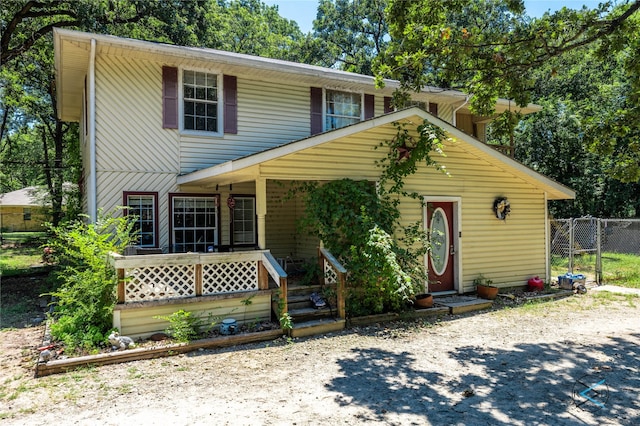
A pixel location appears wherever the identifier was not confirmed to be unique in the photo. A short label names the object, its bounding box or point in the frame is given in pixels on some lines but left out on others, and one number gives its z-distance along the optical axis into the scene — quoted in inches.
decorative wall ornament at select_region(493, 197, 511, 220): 401.1
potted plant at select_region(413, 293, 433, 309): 327.9
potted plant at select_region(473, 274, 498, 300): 369.4
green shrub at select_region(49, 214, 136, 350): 241.8
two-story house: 330.6
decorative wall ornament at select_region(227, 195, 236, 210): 397.1
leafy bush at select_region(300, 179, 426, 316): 286.0
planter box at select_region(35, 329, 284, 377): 204.5
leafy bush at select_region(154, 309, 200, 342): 238.4
